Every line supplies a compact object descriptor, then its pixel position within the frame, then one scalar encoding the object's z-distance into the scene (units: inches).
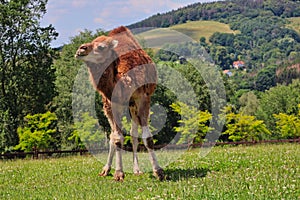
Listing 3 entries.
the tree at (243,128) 1718.8
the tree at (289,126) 1892.8
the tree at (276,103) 3201.3
